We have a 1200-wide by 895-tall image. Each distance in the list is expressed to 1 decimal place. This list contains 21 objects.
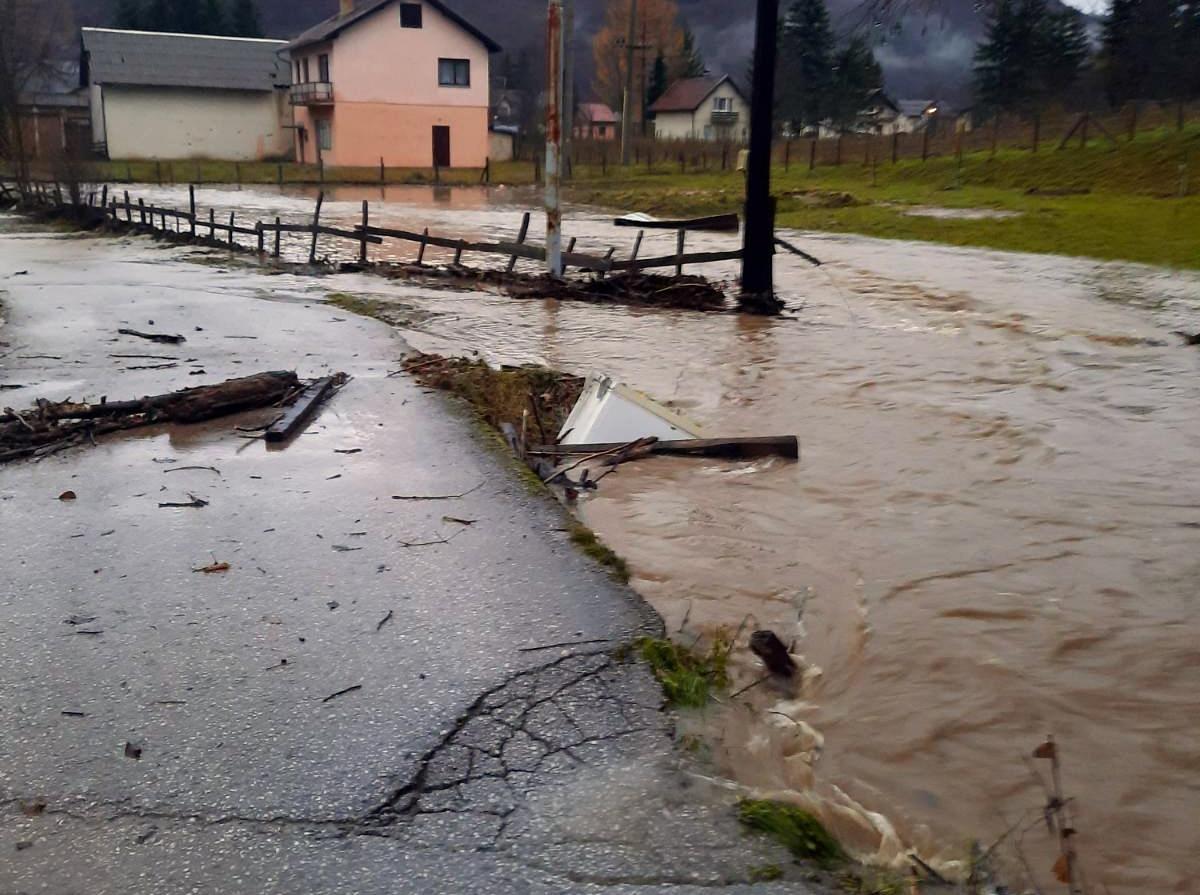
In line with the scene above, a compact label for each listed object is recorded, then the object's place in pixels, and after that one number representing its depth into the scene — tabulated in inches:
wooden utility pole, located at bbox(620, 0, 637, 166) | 2237.9
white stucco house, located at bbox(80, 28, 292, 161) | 2516.0
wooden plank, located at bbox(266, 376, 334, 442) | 316.6
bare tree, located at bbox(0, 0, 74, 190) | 1393.9
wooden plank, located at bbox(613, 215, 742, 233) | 652.1
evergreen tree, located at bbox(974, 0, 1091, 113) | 1588.3
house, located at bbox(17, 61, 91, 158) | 1482.5
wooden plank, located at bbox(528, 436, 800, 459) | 323.3
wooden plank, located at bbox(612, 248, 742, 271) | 675.4
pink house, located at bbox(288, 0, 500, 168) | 2373.3
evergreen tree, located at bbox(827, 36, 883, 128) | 2536.9
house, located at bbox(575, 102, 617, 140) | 4045.3
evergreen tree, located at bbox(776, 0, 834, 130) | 2322.8
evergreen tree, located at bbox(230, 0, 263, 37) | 3540.8
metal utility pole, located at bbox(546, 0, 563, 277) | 679.1
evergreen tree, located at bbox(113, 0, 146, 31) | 3459.6
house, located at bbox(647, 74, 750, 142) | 3752.5
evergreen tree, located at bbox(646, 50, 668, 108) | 3666.3
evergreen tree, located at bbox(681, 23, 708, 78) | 3932.1
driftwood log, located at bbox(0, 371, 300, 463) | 308.0
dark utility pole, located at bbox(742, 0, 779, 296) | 605.0
